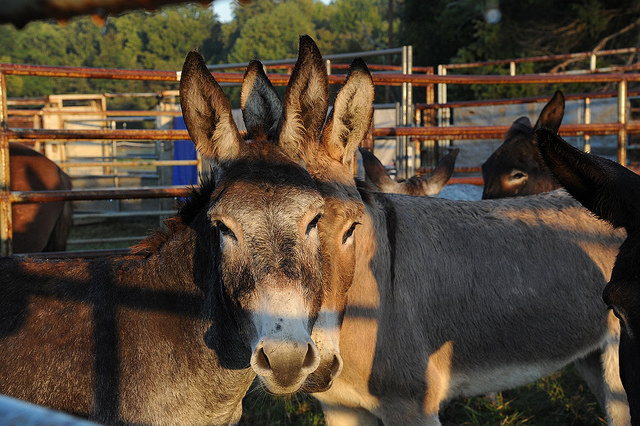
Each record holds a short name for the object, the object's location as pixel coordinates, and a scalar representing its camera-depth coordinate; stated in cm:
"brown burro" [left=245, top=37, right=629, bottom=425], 258
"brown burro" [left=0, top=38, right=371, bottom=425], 194
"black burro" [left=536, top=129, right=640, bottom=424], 167
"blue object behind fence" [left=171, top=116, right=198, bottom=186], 1252
